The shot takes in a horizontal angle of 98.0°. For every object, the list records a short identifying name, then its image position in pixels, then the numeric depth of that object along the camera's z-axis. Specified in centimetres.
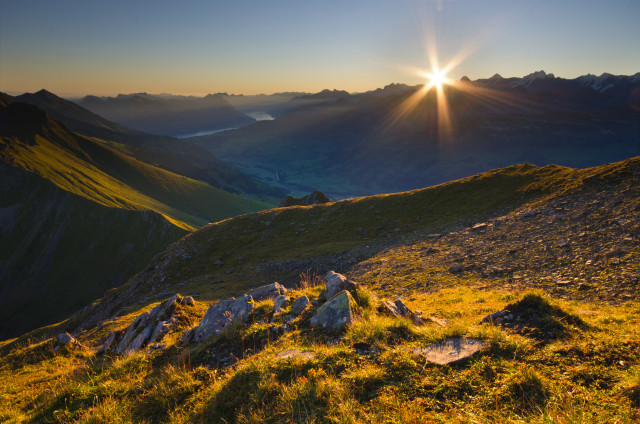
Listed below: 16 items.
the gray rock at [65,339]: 1698
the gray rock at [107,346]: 1449
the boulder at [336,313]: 889
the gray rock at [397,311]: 1047
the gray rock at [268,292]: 1579
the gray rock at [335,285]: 1123
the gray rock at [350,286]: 1137
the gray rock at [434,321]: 1058
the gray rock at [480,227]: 3000
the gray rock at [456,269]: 2142
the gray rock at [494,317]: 964
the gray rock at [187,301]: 1617
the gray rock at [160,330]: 1238
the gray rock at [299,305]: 1058
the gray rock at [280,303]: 1095
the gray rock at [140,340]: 1299
